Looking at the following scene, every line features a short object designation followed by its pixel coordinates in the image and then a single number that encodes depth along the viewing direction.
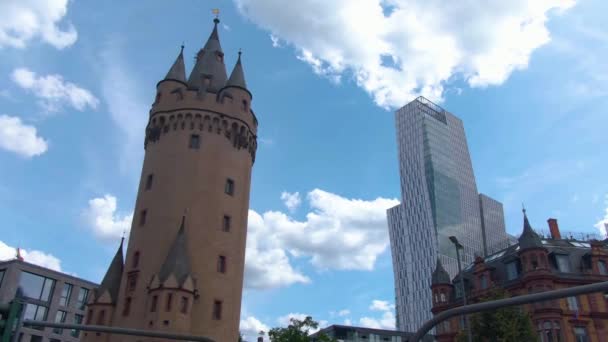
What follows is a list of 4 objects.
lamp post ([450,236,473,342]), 30.59
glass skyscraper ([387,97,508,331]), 157.88
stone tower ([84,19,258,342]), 39.38
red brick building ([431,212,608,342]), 45.66
